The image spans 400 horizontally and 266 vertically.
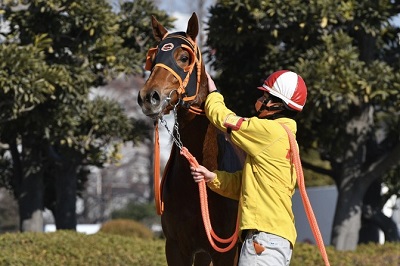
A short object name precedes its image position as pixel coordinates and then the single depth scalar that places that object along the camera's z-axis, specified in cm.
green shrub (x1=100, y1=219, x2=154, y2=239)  3147
